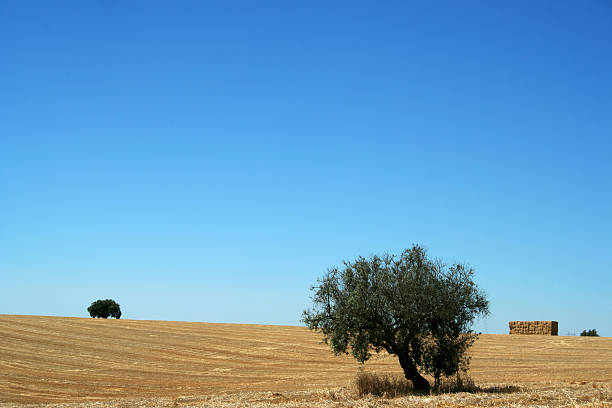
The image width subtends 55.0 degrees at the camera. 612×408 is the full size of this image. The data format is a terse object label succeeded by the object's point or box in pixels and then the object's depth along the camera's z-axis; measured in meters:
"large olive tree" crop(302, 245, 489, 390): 24.28
